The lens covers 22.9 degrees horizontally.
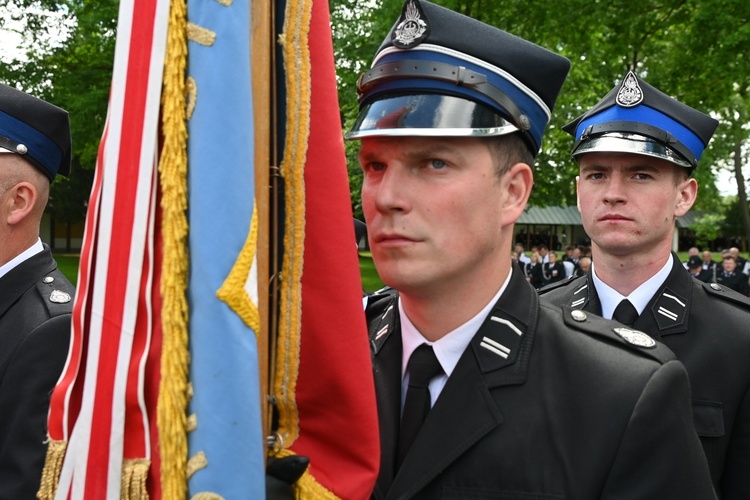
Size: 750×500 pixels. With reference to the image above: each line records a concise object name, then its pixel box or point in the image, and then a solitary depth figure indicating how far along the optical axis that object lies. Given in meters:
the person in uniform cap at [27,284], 2.16
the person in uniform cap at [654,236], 2.32
